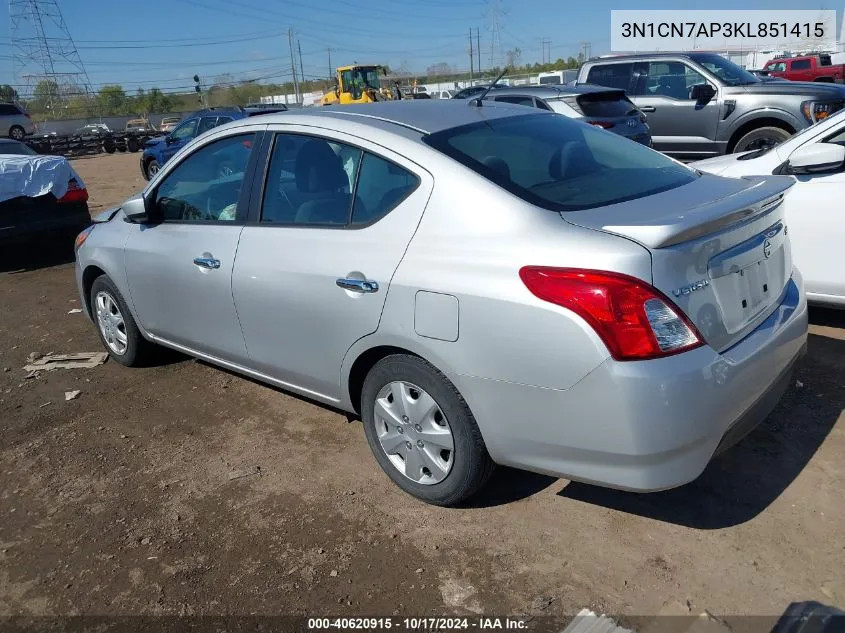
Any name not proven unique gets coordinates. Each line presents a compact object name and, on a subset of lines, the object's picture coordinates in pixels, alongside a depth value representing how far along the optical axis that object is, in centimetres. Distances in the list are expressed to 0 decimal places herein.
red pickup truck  2831
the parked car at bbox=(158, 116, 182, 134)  3963
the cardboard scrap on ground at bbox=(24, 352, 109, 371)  536
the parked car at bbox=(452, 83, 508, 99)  1411
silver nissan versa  243
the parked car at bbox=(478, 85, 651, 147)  980
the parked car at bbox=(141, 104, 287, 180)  1491
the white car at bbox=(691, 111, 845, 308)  439
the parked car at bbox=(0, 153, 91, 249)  874
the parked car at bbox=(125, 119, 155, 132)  4338
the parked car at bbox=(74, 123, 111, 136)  4134
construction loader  3027
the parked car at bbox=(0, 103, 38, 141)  3285
